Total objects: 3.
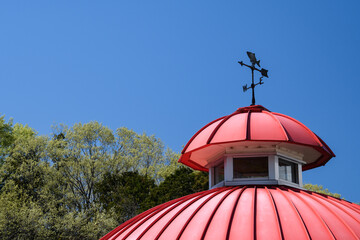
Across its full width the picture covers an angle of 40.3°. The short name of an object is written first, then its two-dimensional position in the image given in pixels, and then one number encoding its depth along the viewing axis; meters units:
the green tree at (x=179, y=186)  39.47
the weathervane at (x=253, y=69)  15.55
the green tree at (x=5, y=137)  50.90
